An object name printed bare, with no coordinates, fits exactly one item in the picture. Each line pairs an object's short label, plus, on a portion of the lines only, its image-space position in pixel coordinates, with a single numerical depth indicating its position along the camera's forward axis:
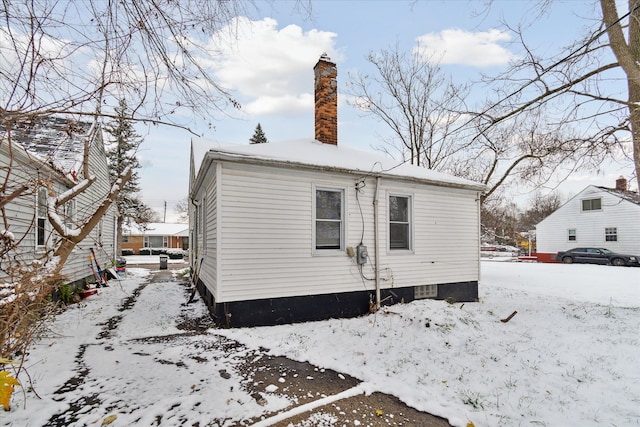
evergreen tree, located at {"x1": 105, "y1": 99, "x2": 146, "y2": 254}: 25.20
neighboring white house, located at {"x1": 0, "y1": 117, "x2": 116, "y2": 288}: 2.49
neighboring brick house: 37.09
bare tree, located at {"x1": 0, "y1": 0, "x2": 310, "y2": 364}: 2.30
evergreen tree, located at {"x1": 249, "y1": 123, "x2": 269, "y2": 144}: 33.56
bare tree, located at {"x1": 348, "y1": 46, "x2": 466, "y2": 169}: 16.27
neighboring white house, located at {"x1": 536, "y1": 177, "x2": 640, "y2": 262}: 21.40
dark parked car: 20.36
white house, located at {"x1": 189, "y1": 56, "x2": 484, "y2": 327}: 6.19
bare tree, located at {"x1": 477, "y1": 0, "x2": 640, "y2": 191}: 5.47
